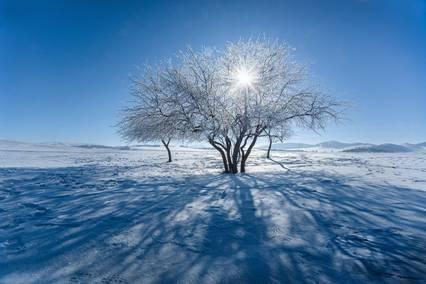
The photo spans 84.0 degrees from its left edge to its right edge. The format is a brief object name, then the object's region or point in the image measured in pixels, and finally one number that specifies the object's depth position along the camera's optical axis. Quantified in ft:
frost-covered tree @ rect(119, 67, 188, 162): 46.11
